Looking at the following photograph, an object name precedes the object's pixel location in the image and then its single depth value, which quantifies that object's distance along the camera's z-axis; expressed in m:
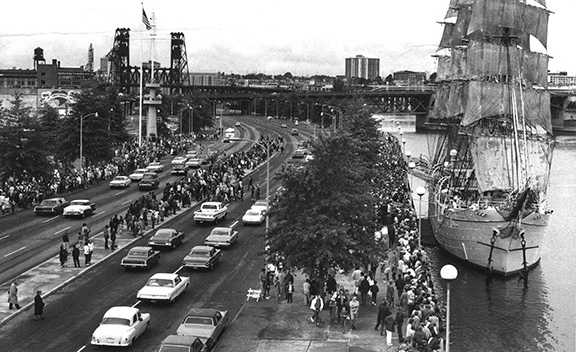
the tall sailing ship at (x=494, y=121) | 69.94
